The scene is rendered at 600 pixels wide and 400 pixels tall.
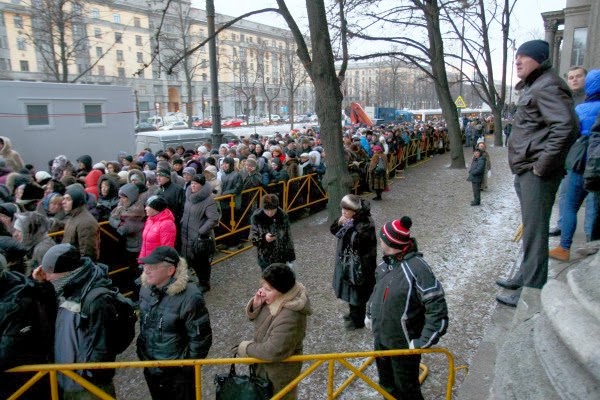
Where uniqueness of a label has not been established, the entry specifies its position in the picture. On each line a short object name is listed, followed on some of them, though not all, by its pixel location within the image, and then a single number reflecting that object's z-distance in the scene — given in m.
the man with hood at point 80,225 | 4.65
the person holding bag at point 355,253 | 4.38
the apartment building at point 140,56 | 32.06
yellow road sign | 23.23
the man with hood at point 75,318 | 2.71
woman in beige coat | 2.67
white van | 15.70
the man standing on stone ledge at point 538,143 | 3.12
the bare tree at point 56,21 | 20.59
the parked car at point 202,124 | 46.28
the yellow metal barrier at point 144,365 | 2.53
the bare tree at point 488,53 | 21.39
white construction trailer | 12.26
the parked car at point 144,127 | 36.28
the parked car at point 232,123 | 51.45
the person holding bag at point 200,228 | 5.86
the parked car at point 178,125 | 40.58
